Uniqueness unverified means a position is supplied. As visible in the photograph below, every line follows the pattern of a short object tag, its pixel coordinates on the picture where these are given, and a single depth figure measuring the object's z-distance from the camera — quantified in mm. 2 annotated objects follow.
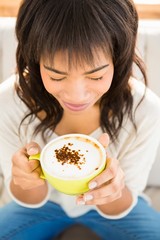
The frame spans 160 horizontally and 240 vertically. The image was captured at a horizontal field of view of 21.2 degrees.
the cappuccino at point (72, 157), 919
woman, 903
